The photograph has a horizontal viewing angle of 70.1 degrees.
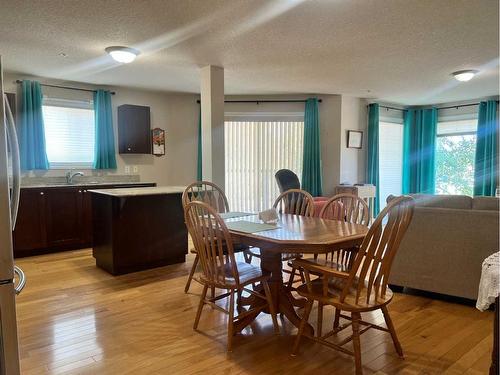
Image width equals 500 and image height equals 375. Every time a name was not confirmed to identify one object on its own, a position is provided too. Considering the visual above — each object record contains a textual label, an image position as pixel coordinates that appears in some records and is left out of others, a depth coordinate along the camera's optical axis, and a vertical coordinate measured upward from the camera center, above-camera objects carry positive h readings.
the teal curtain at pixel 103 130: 5.33 +0.49
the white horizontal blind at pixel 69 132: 5.06 +0.44
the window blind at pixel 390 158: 7.37 +0.11
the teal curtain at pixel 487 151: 6.59 +0.23
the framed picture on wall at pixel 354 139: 6.63 +0.46
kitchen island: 3.62 -0.70
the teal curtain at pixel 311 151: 6.32 +0.21
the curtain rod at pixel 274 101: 6.27 +1.10
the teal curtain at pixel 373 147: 6.89 +0.31
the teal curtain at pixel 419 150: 7.50 +0.28
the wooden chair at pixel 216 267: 2.17 -0.66
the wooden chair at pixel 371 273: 1.81 -0.58
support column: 4.39 +0.52
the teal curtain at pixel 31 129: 4.68 +0.45
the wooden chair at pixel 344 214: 2.42 -0.42
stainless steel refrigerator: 1.29 -0.42
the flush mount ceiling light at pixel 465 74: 4.66 +1.17
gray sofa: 2.75 -0.65
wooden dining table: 1.99 -0.45
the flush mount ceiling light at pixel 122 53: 3.67 +1.14
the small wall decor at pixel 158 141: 5.98 +0.37
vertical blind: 6.39 +0.09
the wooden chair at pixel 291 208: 2.82 -0.41
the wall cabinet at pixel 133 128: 5.51 +0.54
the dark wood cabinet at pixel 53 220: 4.36 -0.73
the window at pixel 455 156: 7.13 +0.15
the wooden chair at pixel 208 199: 3.09 -0.35
